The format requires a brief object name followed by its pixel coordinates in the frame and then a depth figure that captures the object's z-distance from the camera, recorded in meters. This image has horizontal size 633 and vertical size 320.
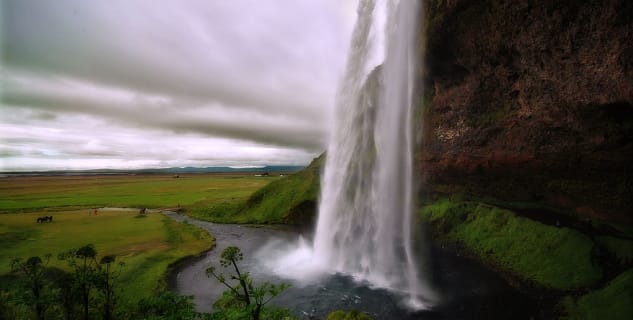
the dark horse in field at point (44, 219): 40.31
